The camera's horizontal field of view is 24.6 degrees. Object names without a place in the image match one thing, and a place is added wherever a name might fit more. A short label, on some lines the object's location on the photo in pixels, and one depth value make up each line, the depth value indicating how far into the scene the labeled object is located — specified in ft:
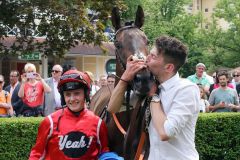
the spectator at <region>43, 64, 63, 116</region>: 33.22
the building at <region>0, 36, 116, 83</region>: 98.10
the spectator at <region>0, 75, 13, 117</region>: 33.99
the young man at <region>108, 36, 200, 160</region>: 11.24
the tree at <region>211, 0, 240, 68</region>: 128.06
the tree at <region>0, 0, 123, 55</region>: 48.91
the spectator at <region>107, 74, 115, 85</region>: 33.99
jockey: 13.66
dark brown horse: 13.20
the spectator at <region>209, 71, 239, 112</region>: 37.17
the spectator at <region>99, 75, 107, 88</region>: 41.19
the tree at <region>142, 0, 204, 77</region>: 126.72
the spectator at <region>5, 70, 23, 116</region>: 34.74
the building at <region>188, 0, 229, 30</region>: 196.49
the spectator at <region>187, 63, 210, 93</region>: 41.16
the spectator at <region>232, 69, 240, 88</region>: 44.86
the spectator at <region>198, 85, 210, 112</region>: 37.83
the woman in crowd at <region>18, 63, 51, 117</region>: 33.19
